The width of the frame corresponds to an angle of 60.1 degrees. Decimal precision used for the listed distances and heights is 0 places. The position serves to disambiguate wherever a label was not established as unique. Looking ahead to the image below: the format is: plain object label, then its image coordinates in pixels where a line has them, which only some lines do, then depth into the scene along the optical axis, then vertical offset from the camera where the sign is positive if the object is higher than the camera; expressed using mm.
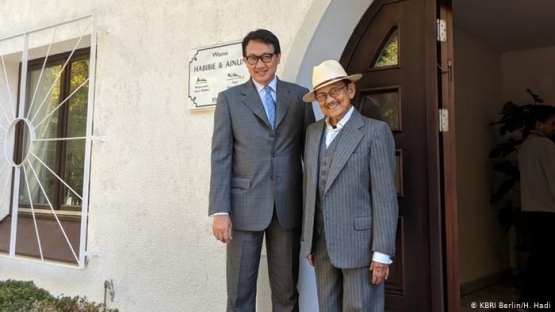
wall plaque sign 3107 +765
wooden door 2588 +324
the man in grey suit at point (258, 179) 2326 +42
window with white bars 4086 +429
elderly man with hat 2006 -59
